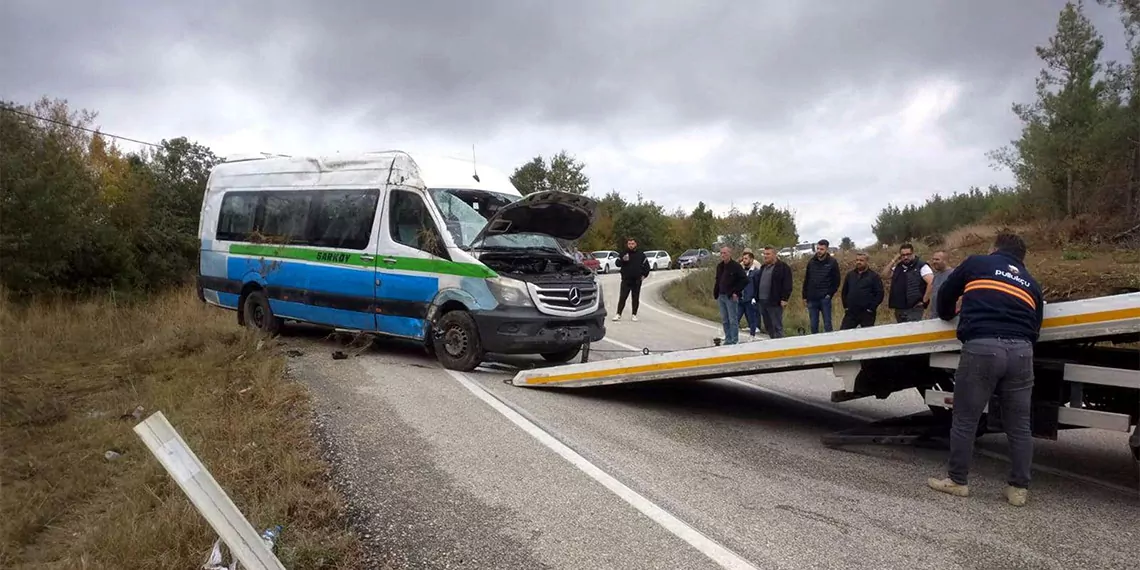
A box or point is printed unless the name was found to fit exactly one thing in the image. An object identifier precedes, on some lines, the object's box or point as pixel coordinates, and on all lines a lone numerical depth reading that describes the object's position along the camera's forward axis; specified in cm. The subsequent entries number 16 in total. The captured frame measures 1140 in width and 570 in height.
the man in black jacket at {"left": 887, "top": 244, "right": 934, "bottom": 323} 941
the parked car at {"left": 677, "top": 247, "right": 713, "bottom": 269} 2751
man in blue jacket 433
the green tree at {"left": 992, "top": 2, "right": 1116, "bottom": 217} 2297
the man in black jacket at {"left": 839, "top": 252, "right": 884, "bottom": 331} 986
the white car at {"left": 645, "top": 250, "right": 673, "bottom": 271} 5172
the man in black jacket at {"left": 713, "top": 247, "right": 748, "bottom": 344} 1122
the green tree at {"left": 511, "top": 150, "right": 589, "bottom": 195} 5422
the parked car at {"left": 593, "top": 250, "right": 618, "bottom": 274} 4488
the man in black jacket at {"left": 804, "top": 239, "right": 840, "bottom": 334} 1105
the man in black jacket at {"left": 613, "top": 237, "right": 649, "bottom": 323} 1451
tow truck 437
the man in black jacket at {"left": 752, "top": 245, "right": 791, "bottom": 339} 1123
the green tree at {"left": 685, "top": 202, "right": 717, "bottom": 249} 6147
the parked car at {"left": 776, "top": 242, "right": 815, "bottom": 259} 2981
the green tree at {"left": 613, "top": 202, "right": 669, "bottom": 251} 6338
